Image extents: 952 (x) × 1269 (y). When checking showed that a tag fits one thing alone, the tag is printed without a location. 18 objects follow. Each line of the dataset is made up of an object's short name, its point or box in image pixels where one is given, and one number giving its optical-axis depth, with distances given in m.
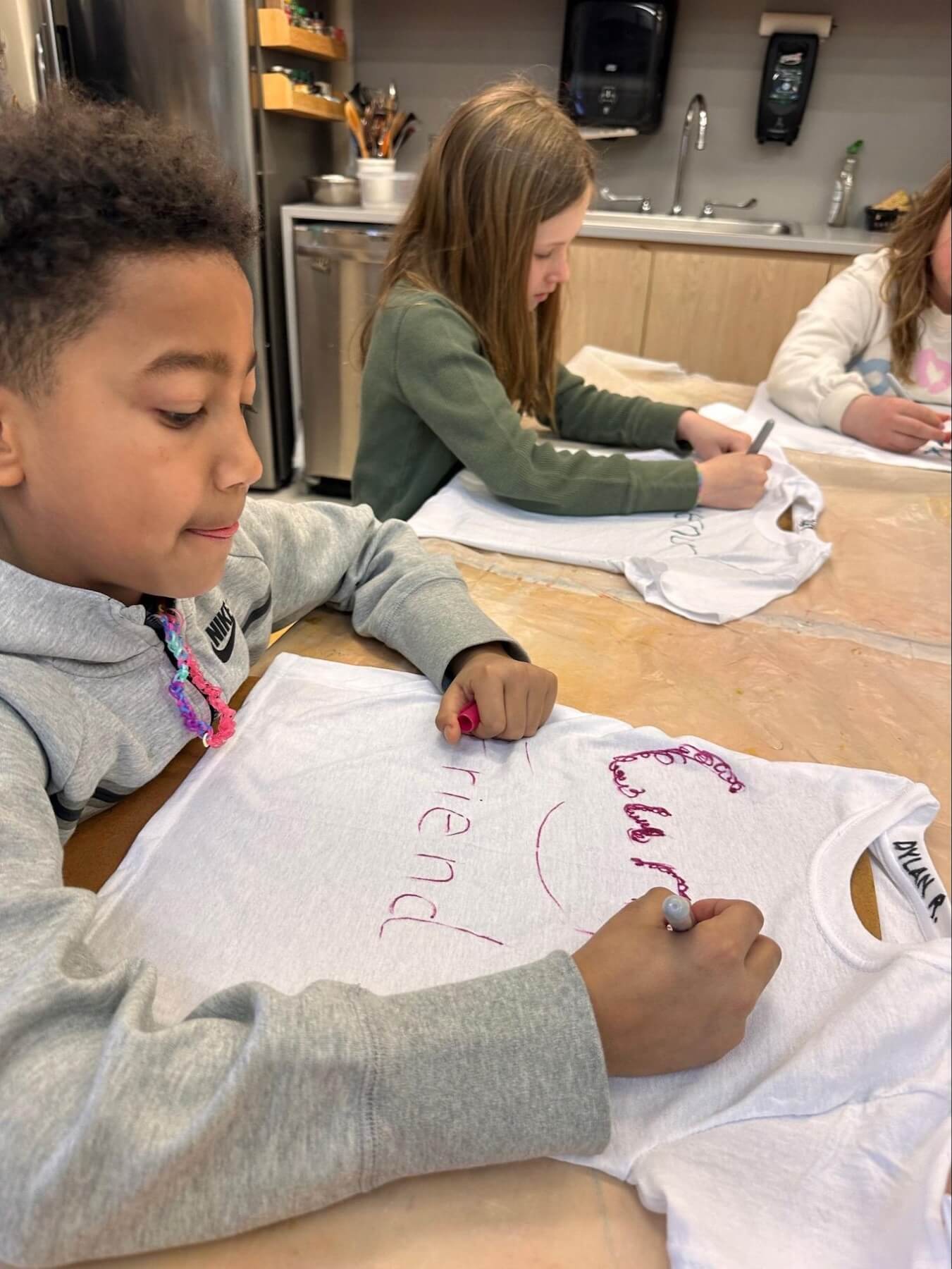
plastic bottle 2.57
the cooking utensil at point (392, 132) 2.65
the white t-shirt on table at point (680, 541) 0.92
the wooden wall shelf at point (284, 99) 2.32
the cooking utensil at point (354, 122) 2.62
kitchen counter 2.24
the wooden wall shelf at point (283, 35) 2.29
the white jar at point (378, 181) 2.56
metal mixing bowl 2.58
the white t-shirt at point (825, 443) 1.30
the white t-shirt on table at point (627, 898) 0.36
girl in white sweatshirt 1.47
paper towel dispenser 2.47
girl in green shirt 1.08
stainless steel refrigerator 2.17
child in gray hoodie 0.35
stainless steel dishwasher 2.51
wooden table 0.36
